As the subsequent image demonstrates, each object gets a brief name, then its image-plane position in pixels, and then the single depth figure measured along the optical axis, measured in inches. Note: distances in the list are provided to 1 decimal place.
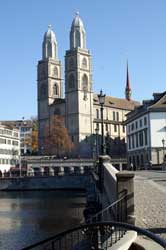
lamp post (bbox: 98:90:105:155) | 1093.8
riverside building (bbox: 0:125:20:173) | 4749.0
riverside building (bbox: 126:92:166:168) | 3142.2
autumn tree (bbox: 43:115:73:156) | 4704.7
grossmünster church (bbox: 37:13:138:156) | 5002.5
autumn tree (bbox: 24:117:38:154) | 5743.1
